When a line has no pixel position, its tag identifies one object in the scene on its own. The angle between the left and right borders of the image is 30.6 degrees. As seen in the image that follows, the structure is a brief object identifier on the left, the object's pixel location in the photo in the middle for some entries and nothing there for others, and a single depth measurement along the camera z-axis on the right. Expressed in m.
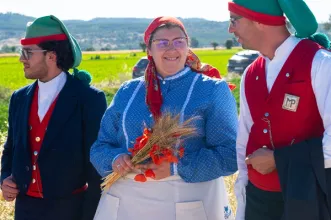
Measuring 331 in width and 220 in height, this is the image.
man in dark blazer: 3.79
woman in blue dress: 3.23
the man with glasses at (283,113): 2.79
